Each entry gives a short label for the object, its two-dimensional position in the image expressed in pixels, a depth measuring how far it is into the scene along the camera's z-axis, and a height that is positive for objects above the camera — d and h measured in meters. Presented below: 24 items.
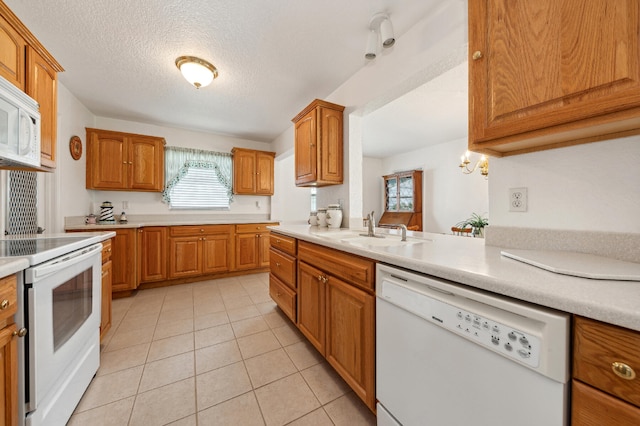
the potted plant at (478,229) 2.87 -0.21
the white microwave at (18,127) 1.24 +0.48
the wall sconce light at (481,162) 3.10 +0.67
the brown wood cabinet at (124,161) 3.13 +0.71
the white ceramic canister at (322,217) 2.54 -0.06
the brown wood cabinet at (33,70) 1.35 +0.92
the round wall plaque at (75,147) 2.77 +0.78
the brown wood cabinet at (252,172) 4.12 +0.72
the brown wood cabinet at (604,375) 0.47 -0.35
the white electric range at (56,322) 0.94 -0.53
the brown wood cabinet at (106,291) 1.77 -0.61
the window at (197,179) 3.84 +0.56
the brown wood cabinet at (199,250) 3.40 -0.57
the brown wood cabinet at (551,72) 0.69 +0.48
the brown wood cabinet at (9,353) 0.84 -0.52
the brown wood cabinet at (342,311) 1.18 -0.60
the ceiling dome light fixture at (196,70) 2.10 +1.30
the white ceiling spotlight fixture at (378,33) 1.60 +1.25
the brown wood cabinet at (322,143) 2.37 +0.71
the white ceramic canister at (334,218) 2.45 -0.07
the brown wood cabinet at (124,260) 2.86 -0.60
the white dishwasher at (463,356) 0.58 -0.45
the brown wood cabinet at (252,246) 3.84 -0.57
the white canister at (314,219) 2.75 -0.09
